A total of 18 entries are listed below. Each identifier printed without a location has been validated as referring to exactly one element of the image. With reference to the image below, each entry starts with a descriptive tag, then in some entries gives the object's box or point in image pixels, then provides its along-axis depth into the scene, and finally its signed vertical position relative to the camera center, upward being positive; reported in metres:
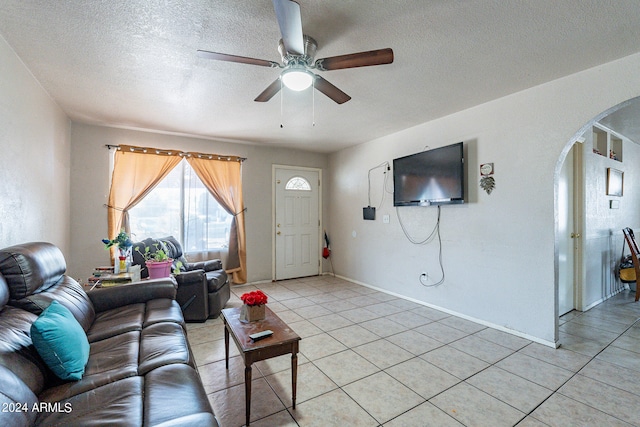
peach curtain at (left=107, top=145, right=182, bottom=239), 3.96 +0.55
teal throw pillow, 1.33 -0.64
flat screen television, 3.32 +0.49
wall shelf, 3.94 +1.05
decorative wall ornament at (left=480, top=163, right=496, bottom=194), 3.11 +0.40
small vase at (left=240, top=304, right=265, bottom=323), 2.06 -0.74
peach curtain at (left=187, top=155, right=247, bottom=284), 4.64 +0.33
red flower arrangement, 2.06 -0.63
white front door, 5.37 -0.15
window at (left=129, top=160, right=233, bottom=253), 4.21 +0.01
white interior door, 3.38 -0.30
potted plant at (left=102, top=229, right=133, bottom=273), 3.04 -0.32
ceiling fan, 1.57 +1.04
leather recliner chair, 3.23 -0.87
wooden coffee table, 1.66 -0.80
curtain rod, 4.04 +0.99
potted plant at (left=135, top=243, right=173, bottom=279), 3.05 -0.55
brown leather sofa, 1.11 -0.81
